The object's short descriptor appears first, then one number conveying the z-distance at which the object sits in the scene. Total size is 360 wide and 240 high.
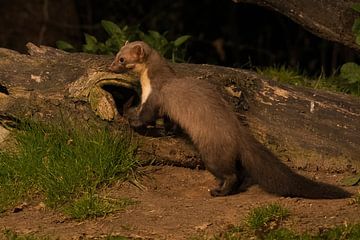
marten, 10.31
